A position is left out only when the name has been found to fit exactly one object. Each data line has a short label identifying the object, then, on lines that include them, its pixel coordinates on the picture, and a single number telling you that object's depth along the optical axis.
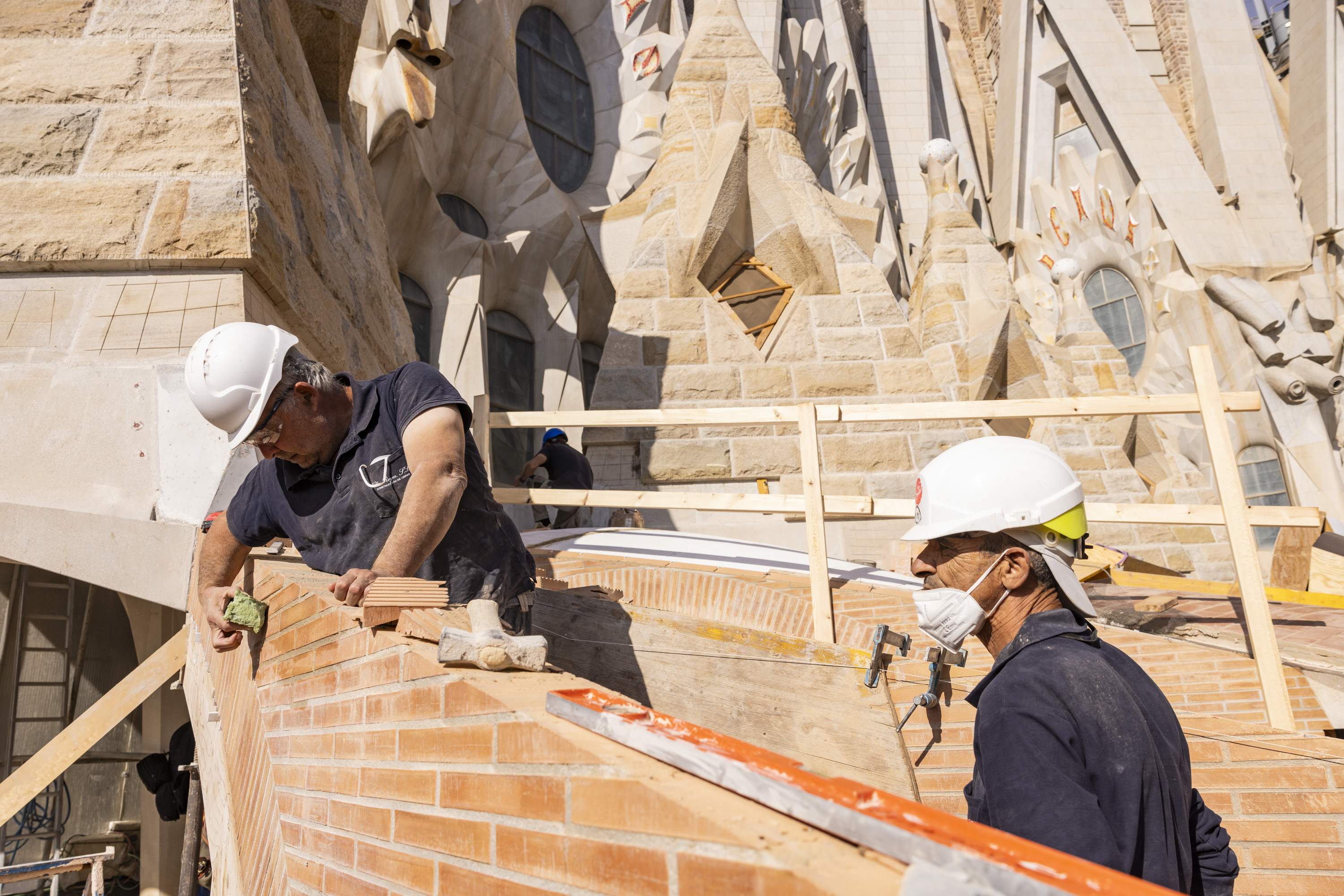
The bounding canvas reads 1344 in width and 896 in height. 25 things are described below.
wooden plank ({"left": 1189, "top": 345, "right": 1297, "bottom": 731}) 2.90
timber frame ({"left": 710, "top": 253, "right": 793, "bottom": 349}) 7.75
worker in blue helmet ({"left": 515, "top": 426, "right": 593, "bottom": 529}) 6.20
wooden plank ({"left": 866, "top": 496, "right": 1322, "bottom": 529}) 3.22
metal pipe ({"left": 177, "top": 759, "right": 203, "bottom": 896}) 3.32
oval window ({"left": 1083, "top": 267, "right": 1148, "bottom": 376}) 25.41
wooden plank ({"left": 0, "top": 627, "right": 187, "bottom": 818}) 2.62
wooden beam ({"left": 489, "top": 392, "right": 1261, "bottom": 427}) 3.51
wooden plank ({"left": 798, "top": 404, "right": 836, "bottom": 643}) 3.44
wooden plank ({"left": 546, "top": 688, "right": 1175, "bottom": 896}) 0.69
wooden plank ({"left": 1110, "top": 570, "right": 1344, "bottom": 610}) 4.64
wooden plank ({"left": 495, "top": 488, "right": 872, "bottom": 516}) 3.66
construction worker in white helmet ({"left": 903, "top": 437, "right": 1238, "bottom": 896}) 1.19
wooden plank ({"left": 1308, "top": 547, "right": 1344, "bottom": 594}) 5.44
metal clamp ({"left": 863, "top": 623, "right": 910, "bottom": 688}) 2.77
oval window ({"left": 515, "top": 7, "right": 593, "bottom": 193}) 15.47
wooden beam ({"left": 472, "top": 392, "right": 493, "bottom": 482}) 4.63
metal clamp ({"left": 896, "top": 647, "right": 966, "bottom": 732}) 2.67
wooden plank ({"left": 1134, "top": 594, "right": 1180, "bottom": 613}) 4.29
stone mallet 1.47
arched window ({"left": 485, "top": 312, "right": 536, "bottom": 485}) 12.89
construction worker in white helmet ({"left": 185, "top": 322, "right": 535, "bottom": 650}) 2.10
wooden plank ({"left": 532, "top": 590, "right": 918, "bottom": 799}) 2.70
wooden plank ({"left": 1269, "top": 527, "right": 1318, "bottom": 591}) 5.47
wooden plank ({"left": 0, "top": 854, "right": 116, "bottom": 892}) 3.27
